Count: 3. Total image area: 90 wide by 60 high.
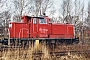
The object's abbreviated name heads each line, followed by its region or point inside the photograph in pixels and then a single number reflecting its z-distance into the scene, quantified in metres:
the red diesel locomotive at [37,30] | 17.39
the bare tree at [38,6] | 37.37
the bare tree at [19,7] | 32.91
